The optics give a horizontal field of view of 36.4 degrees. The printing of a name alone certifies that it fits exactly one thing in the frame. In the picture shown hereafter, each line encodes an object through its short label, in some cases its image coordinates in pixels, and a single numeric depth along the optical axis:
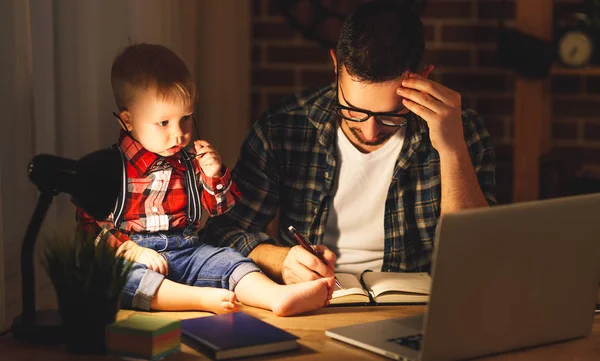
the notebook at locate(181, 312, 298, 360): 1.28
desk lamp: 1.34
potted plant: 1.30
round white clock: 2.85
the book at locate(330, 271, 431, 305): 1.60
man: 2.02
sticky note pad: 1.26
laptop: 1.21
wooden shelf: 2.84
